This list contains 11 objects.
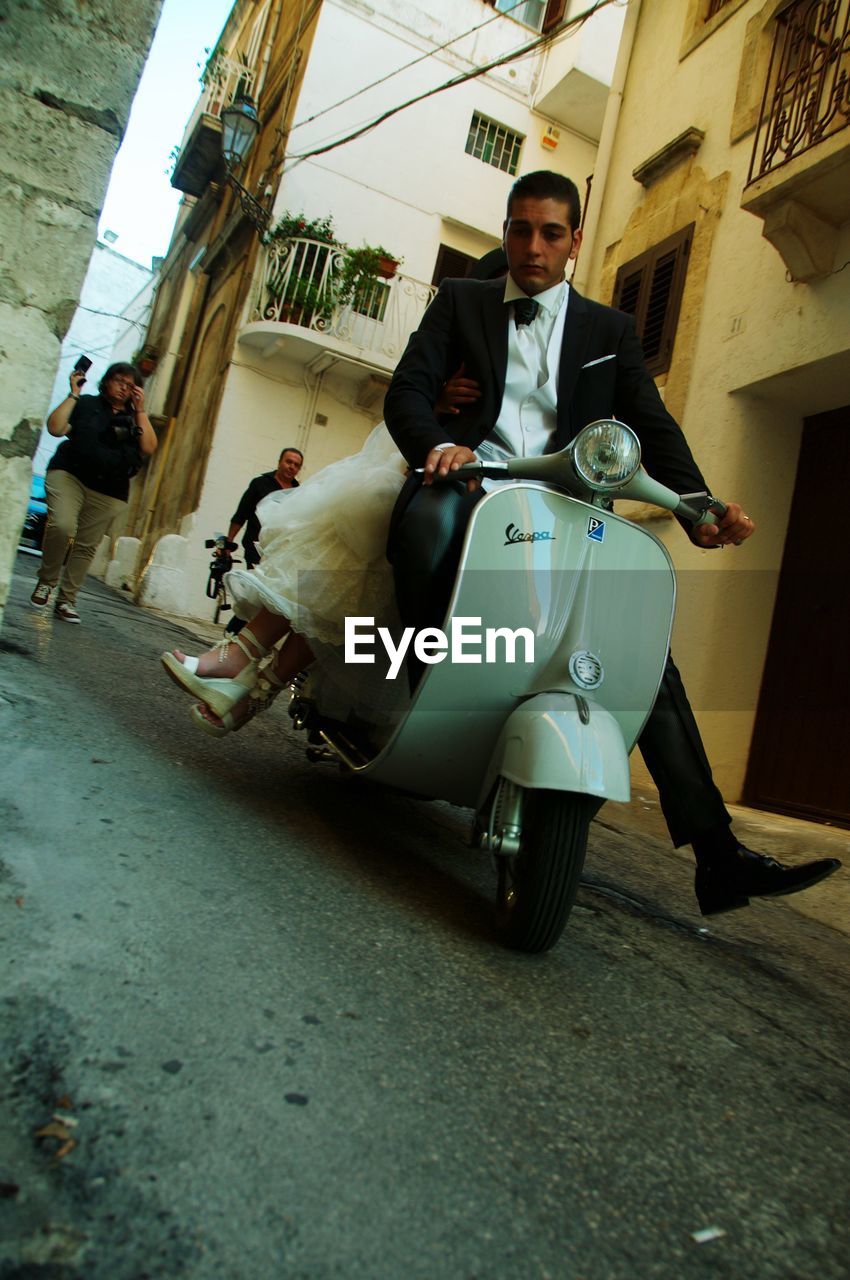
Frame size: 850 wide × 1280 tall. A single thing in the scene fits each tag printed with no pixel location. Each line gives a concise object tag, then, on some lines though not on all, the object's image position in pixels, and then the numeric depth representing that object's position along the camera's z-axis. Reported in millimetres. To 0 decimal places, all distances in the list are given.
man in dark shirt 7832
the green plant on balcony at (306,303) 13914
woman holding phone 6531
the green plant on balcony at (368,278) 13664
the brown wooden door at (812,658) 6227
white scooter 2107
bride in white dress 2758
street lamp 13602
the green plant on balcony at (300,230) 13781
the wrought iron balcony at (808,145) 5887
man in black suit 2355
